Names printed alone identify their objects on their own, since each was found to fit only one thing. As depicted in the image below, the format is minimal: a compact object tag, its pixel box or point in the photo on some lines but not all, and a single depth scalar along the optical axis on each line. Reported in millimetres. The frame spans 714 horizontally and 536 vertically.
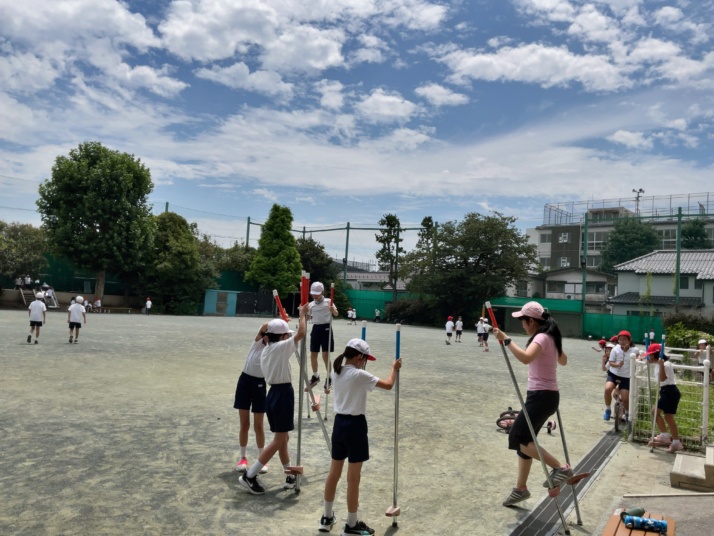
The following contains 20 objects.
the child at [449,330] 27528
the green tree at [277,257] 51000
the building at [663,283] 38688
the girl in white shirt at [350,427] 4754
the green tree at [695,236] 46156
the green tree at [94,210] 38531
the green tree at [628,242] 50500
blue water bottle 4457
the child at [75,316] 18234
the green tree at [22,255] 39862
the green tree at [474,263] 45750
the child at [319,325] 9586
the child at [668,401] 8172
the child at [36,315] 17719
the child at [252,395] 6180
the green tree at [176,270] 44125
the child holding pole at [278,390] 5664
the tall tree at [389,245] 57156
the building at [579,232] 41219
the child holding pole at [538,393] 5363
